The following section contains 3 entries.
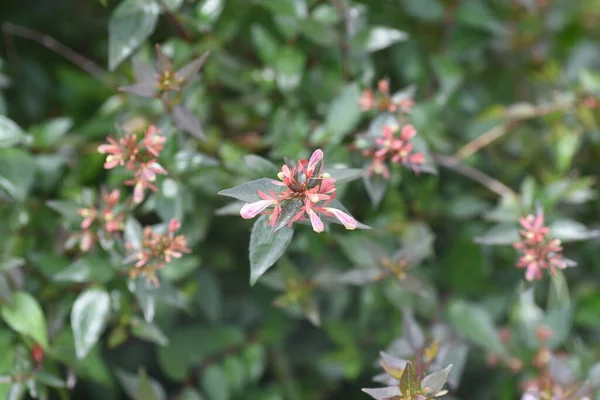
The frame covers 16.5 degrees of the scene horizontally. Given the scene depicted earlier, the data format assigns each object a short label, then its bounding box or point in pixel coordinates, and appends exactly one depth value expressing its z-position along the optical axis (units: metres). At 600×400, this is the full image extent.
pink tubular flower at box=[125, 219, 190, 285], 0.73
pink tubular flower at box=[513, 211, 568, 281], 0.73
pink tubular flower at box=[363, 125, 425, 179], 0.74
